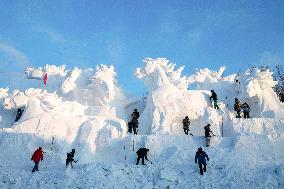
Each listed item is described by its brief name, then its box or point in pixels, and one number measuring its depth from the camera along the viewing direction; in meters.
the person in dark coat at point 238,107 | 26.72
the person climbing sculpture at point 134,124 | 25.77
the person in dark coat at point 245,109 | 26.56
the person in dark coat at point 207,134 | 23.34
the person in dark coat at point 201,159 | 19.64
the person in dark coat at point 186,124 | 25.66
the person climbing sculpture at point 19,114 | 29.36
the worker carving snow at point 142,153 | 22.03
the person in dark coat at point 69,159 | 21.11
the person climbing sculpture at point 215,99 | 27.67
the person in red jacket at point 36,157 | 21.41
